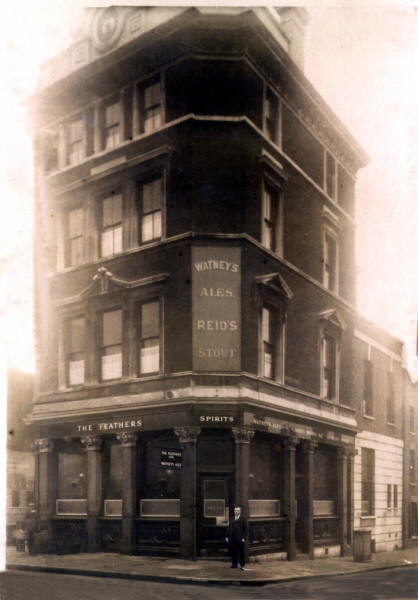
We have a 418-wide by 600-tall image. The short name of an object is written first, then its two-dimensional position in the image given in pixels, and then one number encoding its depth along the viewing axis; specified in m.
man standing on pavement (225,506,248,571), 18.16
